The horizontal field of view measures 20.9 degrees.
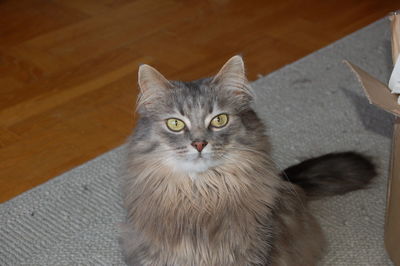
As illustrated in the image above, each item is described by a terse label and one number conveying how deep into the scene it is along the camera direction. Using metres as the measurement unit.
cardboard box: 0.99
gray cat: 1.00
